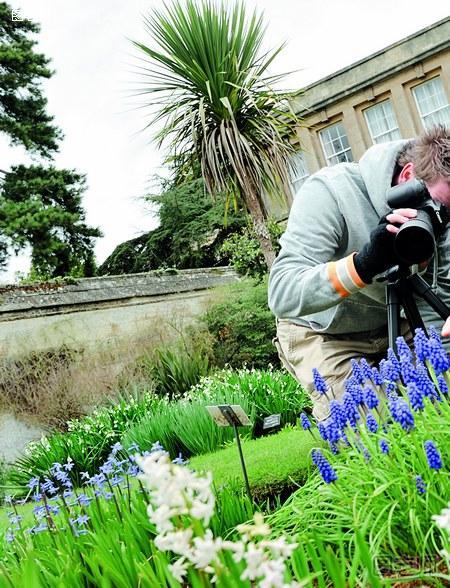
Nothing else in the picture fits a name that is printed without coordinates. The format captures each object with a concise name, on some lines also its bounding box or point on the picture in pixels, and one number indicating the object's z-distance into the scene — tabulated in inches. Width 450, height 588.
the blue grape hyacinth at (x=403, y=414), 63.2
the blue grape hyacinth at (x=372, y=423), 77.5
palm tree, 391.9
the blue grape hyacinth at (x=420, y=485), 64.2
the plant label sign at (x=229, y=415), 100.1
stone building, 703.7
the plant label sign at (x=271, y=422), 110.1
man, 96.2
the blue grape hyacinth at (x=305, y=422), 88.7
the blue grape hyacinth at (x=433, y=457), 56.5
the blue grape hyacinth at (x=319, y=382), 87.3
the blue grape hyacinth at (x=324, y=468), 65.1
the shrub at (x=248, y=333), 480.1
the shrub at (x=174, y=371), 396.5
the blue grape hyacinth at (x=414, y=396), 66.6
